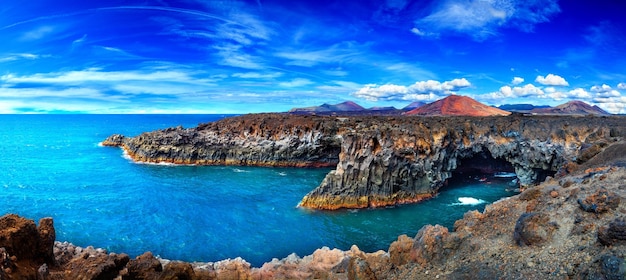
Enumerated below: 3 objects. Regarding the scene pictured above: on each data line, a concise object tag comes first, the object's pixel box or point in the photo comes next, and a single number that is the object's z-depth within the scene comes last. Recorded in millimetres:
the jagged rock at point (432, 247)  14891
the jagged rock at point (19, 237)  12656
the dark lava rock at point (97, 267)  13461
